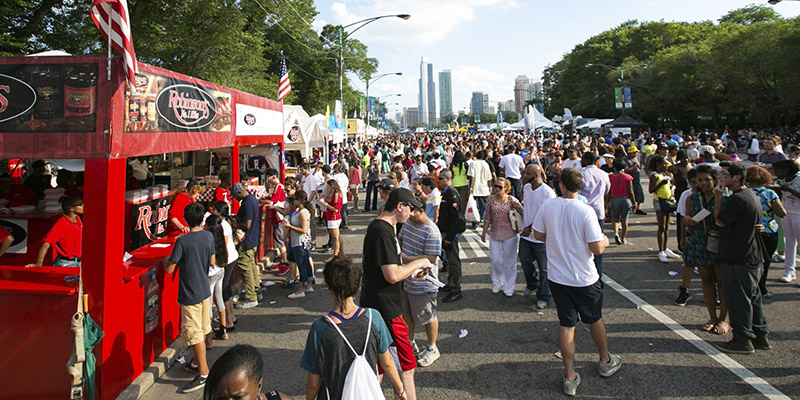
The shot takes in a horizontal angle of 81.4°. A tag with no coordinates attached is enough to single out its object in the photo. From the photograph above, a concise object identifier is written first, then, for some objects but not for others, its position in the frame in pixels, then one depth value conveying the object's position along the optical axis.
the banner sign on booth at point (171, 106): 4.43
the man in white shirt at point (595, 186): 7.47
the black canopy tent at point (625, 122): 36.52
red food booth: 3.92
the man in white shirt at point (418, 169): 12.45
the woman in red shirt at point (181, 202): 7.04
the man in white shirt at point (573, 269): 4.05
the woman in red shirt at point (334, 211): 7.81
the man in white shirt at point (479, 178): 11.04
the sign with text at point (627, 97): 41.81
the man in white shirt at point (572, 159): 10.47
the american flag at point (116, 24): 3.89
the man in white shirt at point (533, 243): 6.15
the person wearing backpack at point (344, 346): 2.52
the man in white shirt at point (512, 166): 12.56
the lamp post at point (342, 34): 21.42
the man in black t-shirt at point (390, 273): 3.51
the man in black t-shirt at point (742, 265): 4.52
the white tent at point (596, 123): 42.13
